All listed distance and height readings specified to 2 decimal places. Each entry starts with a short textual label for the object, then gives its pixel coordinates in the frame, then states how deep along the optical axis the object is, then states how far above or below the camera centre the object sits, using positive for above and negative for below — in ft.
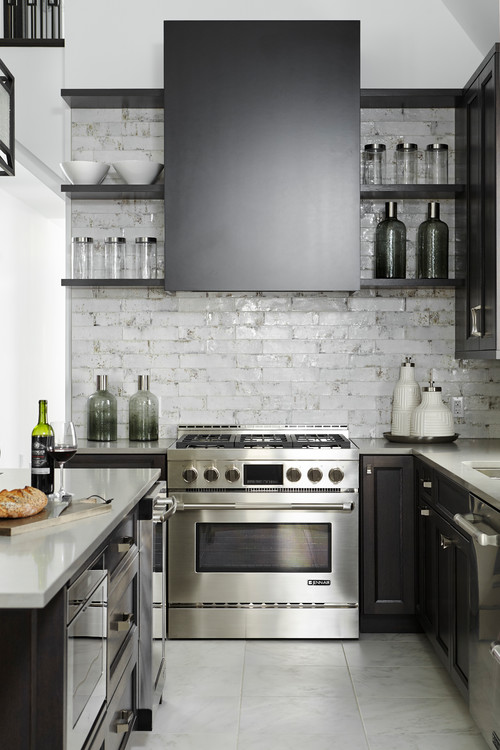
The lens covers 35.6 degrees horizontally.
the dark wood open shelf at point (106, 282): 13.58 +1.61
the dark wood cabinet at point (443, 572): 9.42 -2.69
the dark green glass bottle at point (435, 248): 13.62 +2.20
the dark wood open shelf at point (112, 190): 13.42 +3.19
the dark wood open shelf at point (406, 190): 13.28 +3.15
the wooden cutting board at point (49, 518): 6.04 -1.18
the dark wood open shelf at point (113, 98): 13.55 +4.88
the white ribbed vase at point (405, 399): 13.57 -0.45
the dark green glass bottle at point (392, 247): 13.61 +2.22
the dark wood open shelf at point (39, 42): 14.32 +6.10
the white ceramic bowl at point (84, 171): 13.45 +3.52
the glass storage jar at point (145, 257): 13.74 +2.08
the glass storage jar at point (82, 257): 13.78 +2.07
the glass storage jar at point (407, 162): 13.69 +3.74
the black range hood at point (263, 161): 13.05 +3.58
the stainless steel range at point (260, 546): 12.44 -2.77
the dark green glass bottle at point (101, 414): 13.57 -0.71
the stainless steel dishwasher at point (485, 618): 7.80 -2.58
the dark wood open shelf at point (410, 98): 13.42 +4.83
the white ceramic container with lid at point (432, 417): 13.04 -0.73
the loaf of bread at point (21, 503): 6.28 -1.06
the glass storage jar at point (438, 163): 13.65 +3.70
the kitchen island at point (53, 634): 5.04 -1.82
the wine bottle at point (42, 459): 7.25 -0.81
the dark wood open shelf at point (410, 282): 13.35 +1.56
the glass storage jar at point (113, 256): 13.80 +2.09
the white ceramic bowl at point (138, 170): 13.43 +3.53
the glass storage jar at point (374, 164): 13.66 +3.70
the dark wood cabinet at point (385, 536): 12.54 -2.62
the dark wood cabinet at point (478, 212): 11.43 +2.57
